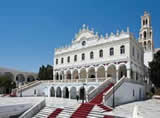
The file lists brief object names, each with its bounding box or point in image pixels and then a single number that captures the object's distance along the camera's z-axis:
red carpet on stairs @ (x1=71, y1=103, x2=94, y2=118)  15.62
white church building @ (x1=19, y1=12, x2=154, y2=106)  24.25
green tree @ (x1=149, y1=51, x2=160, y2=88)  32.18
